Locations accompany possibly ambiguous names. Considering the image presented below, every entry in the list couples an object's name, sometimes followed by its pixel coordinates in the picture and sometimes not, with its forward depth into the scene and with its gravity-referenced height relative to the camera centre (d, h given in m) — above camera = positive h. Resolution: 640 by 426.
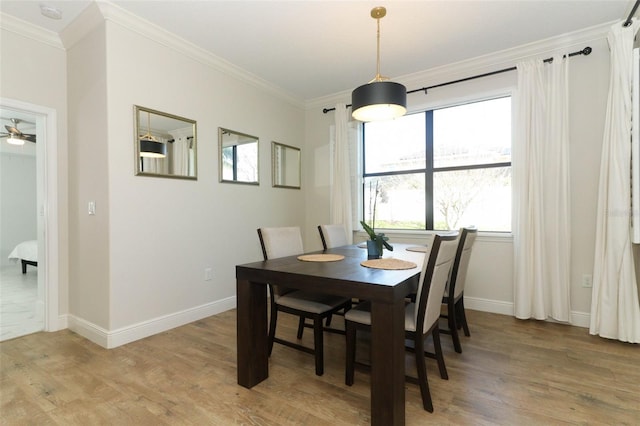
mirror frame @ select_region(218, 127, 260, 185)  3.39 +0.66
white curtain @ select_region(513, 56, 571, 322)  2.88 +0.15
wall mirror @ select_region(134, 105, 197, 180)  2.69 +0.62
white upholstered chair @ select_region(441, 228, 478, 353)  2.26 -0.53
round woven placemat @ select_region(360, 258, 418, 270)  1.86 -0.35
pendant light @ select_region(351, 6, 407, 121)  2.15 +0.81
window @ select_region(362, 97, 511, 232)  3.39 +0.50
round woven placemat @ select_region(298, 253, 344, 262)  2.16 -0.35
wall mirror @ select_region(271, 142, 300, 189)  4.16 +0.64
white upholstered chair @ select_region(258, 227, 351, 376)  2.03 -0.64
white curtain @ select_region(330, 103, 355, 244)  4.18 +0.52
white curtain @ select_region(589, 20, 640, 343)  2.48 -0.06
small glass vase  2.30 -0.31
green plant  2.29 -0.22
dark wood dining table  1.42 -0.51
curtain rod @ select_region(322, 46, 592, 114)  2.83 +1.46
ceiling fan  3.97 +1.08
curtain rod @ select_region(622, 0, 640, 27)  2.48 +1.55
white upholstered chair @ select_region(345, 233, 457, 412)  1.58 -0.61
